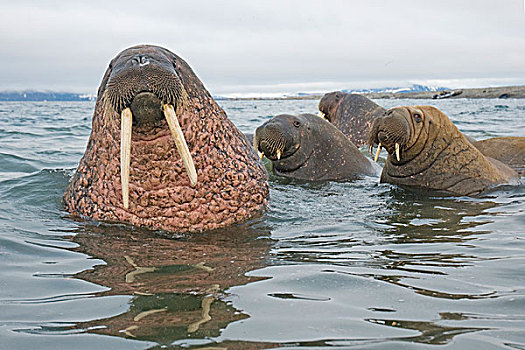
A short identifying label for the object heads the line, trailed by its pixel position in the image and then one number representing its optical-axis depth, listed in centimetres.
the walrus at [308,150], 794
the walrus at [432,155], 661
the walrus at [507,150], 750
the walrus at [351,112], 1166
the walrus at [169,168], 441
